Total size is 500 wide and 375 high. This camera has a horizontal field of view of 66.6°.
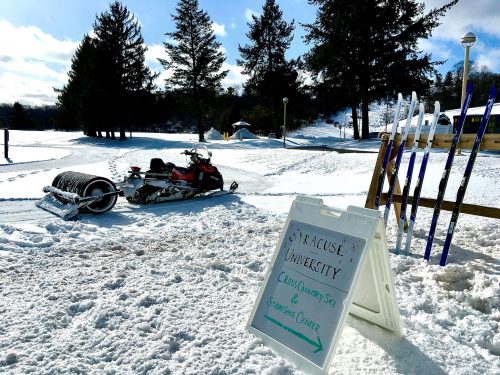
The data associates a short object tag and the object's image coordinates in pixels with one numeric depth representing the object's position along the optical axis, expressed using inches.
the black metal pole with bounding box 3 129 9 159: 632.4
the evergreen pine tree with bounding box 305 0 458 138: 978.7
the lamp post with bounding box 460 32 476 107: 455.0
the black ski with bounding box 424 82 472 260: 148.4
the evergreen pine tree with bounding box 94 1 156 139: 1205.1
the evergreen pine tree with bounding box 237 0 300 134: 1309.1
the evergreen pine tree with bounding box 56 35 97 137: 1224.8
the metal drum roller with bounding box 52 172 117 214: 251.3
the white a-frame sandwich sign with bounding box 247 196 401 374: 91.7
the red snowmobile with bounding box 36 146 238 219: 250.7
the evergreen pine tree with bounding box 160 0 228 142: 1268.5
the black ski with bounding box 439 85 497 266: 142.6
